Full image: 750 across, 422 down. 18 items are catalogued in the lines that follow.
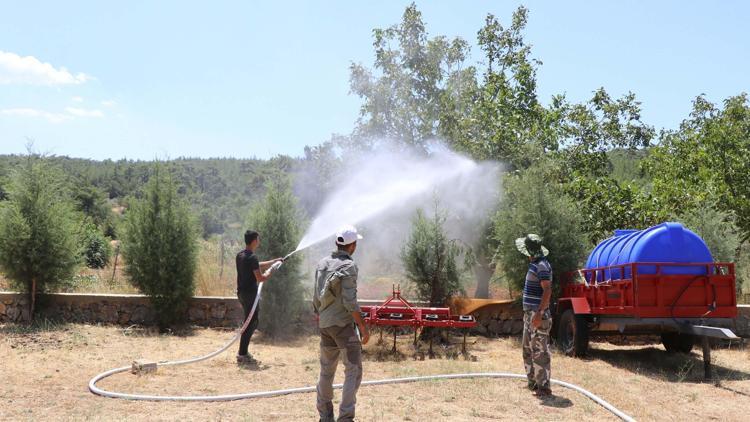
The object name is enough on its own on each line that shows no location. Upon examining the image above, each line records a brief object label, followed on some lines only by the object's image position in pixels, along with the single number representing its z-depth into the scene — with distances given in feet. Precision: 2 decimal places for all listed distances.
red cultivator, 33.53
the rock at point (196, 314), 43.86
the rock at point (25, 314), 43.24
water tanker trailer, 29.27
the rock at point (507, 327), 41.55
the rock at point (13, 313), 43.45
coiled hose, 22.74
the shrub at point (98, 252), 110.42
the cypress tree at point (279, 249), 40.19
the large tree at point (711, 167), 50.31
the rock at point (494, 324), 41.52
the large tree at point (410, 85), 68.39
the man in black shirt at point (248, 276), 32.27
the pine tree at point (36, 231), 42.24
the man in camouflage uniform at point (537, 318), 24.39
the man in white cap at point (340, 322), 19.24
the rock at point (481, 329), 41.39
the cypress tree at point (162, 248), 42.29
